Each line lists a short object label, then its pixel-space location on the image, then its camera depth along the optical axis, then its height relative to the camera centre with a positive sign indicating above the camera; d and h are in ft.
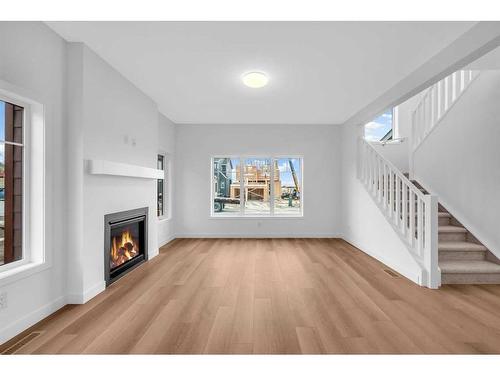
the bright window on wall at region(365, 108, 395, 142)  21.27 +4.91
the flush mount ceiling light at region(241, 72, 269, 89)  11.08 +4.64
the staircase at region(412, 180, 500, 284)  10.99 -3.10
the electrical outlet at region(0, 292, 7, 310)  6.64 -2.85
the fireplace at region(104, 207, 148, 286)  10.61 -2.52
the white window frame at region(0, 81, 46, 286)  7.87 -0.02
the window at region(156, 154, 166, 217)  19.08 -0.32
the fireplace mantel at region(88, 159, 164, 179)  9.32 +0.76
